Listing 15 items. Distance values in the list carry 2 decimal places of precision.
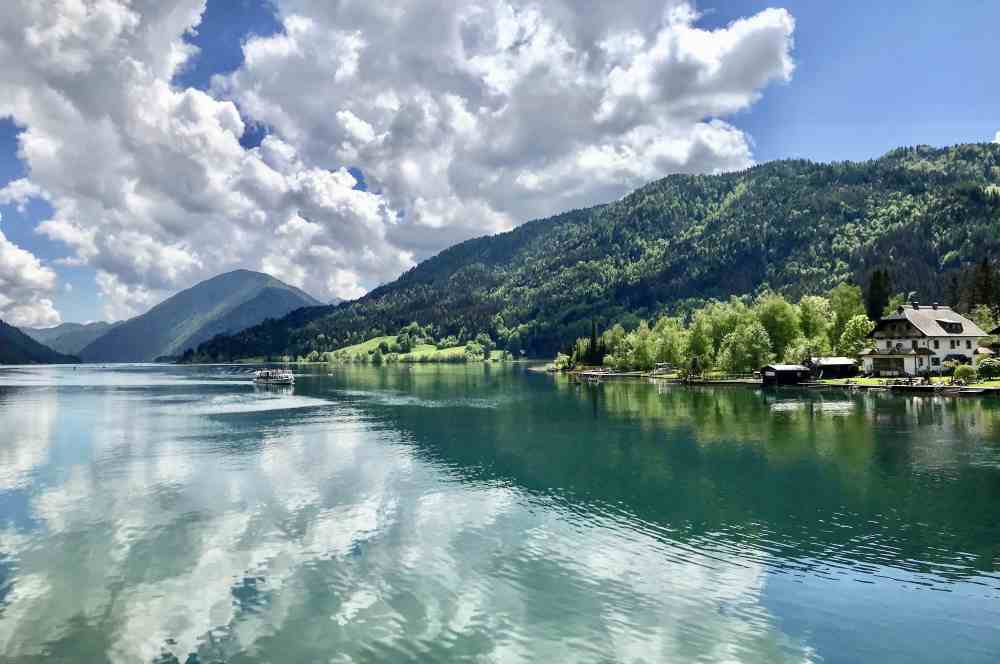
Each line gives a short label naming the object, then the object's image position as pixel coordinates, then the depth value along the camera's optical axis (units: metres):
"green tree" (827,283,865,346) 179.88
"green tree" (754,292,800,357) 172.75
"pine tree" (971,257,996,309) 175.12
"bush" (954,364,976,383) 121.06
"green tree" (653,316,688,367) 182.75
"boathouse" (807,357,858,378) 154.00
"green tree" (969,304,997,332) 163.75
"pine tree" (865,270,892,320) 188.62
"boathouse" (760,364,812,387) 150.00
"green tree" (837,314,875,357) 164.62
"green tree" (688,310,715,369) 176.62
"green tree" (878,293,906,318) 175.75
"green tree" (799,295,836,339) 180.00
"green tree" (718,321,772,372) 165.12
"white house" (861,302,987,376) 142.12
